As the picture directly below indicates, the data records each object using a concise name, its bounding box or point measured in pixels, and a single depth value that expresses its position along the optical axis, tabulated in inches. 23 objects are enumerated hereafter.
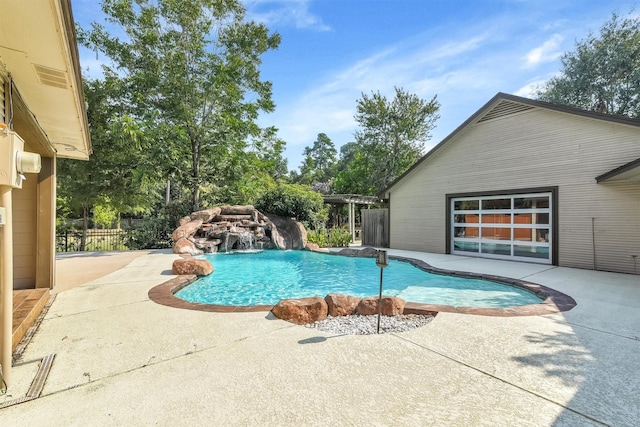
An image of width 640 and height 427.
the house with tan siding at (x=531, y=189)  303.0
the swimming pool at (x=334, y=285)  218.7
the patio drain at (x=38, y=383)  79.0
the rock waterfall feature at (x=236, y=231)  472.1
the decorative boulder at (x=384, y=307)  165.8
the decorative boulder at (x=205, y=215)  510.7
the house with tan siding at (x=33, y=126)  79.4
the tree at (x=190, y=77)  512.7
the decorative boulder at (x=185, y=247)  428.2
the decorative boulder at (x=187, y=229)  459.2
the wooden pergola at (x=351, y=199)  628.2
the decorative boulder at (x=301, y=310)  148.7
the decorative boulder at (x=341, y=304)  165.8
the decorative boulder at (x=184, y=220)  491.8
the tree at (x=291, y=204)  591.2
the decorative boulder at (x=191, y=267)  267.1
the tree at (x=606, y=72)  637.9
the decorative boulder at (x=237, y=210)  551.2
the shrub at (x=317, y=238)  567.2
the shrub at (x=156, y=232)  532.4
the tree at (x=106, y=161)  457.1
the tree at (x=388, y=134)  922.1
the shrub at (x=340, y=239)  577.3
